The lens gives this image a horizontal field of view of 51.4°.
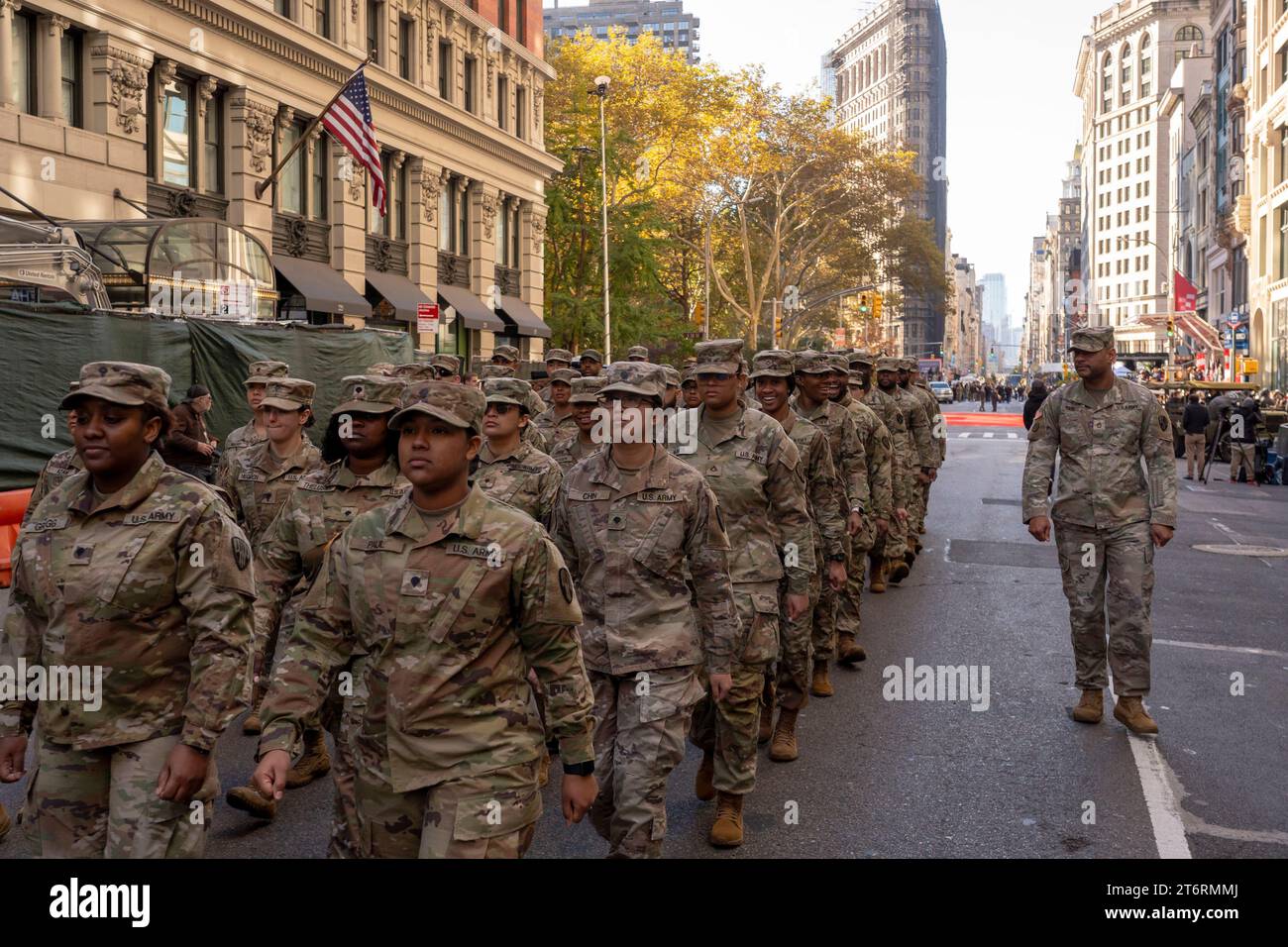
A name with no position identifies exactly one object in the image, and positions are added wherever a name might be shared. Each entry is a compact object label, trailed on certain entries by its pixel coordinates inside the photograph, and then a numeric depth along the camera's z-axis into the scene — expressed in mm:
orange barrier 12836
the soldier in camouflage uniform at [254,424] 8539
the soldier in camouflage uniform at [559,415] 10508
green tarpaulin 14016
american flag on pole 25578
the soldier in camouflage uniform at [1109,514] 8234
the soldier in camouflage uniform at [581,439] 8250
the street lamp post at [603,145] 42594
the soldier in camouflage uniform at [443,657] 3979
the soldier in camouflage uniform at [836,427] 9891
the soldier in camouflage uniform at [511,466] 7258
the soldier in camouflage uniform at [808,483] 7844
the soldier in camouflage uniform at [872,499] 10367
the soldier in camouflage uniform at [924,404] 15930
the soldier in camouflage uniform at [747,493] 6801
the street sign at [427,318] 24062
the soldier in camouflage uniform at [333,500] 6160
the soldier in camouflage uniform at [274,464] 7805
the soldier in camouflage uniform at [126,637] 4254
